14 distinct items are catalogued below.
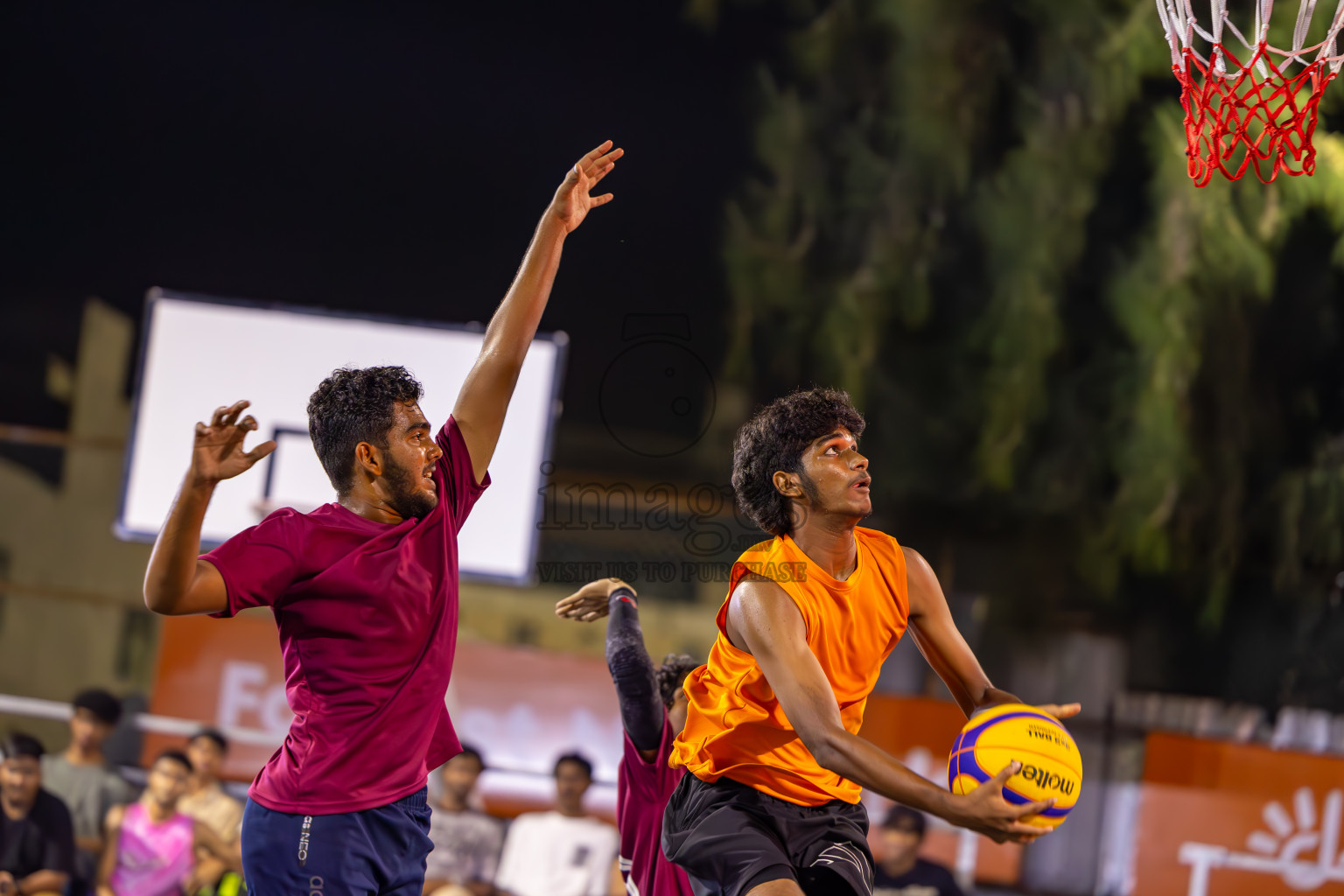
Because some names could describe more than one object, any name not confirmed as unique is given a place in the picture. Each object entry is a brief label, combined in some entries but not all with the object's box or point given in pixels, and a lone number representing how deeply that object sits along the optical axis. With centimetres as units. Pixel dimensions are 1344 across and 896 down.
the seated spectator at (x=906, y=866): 1168
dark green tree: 1419
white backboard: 1371
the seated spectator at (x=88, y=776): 1293
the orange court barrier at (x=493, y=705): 1358
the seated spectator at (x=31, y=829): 1230
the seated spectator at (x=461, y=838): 1261
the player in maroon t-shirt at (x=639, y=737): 647
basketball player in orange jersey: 518
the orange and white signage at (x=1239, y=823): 1302
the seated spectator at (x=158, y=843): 1241
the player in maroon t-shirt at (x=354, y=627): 469
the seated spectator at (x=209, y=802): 1231
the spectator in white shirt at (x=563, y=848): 1248
